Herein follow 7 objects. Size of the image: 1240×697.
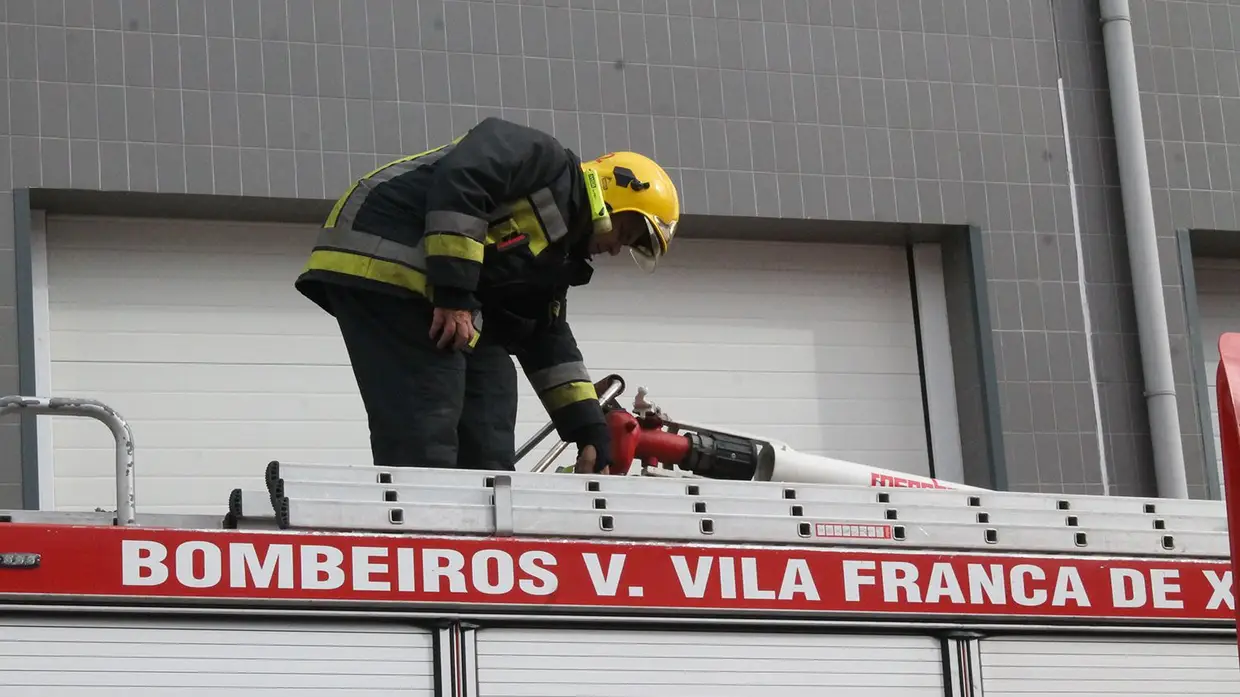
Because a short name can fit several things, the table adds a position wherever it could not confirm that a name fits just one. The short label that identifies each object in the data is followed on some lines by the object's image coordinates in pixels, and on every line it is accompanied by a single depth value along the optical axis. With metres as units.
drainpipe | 21.91
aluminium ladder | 9.78
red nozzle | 13.97
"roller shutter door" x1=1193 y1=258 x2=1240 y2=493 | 23.83
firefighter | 11.29
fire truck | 9.07
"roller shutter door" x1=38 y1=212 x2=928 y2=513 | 19.62
